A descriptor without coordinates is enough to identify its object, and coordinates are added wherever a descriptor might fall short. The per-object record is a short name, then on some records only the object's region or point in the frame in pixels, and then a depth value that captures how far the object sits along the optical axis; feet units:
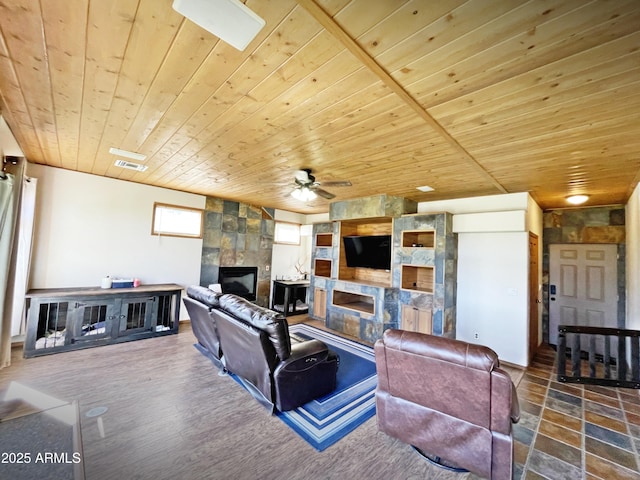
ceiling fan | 12.27
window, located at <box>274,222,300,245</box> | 24.36
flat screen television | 17.35
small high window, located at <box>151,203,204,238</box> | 17.53
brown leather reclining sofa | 8.28
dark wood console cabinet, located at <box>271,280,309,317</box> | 21.49
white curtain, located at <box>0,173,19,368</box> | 8.55
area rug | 7.66
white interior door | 15.21
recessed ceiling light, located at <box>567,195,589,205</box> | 13.89
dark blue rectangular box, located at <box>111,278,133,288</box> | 14.96
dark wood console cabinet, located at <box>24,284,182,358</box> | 12.23
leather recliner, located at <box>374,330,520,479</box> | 5.62
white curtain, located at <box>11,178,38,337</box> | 12.10
